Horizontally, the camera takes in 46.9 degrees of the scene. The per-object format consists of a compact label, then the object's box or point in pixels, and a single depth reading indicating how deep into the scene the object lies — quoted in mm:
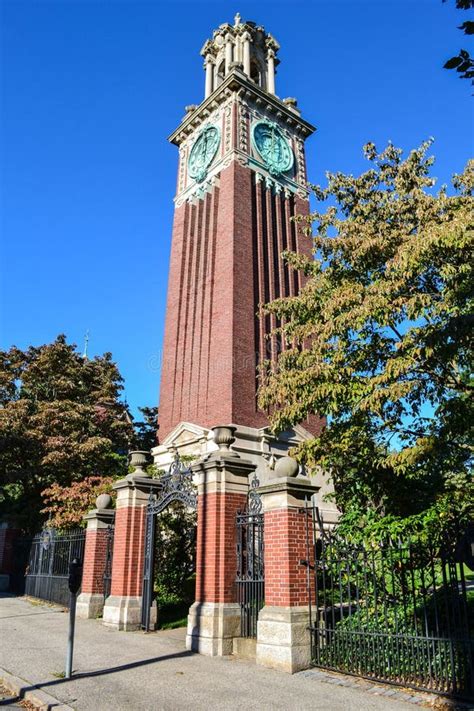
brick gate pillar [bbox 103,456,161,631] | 10758
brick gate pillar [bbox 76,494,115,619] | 12508
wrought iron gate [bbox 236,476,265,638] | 8469
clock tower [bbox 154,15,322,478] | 21531
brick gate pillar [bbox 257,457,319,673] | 7113
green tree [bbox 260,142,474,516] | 9531
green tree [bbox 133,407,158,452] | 24434
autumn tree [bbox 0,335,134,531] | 19141
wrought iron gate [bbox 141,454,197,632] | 10469
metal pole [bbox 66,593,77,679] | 6594
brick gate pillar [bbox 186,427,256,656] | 8305
